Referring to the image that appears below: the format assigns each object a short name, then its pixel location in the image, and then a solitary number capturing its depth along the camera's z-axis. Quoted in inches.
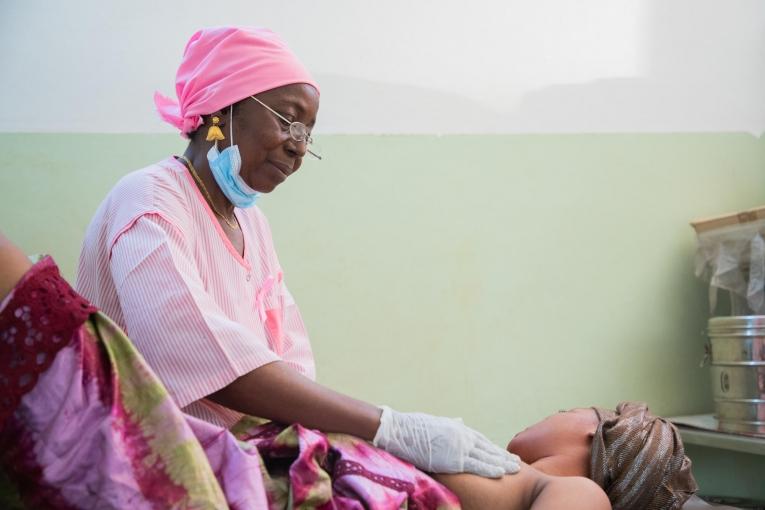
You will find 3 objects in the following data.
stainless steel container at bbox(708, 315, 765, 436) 117.2
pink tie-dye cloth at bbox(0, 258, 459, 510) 43.4
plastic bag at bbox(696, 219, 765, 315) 124.6
